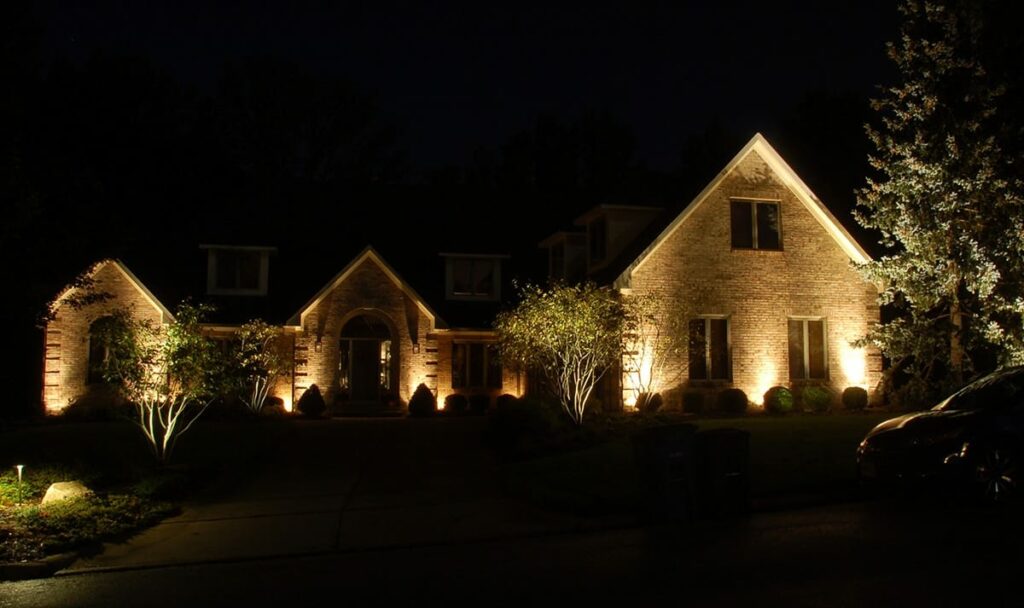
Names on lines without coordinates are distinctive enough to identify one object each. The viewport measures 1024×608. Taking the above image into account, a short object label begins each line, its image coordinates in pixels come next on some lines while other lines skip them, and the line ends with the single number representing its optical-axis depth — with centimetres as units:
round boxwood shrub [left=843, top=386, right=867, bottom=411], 2505
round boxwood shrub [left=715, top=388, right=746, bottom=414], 2444
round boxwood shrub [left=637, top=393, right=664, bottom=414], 2402
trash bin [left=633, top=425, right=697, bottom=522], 1172
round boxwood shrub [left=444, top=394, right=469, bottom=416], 2830
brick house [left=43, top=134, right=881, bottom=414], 2527
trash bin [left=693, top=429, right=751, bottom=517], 1188
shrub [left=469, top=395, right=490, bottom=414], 2862
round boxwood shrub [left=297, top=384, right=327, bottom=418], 2672
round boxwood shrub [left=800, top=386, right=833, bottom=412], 2455
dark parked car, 1141
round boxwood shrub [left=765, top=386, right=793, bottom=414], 2447
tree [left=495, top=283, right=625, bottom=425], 2153
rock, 1322
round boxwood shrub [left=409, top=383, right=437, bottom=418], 2753
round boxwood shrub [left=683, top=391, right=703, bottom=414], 2430
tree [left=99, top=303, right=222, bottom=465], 1630
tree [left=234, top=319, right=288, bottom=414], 2545
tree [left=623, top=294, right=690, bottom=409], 2419
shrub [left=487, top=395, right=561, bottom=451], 1978
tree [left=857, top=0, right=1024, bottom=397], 2048
